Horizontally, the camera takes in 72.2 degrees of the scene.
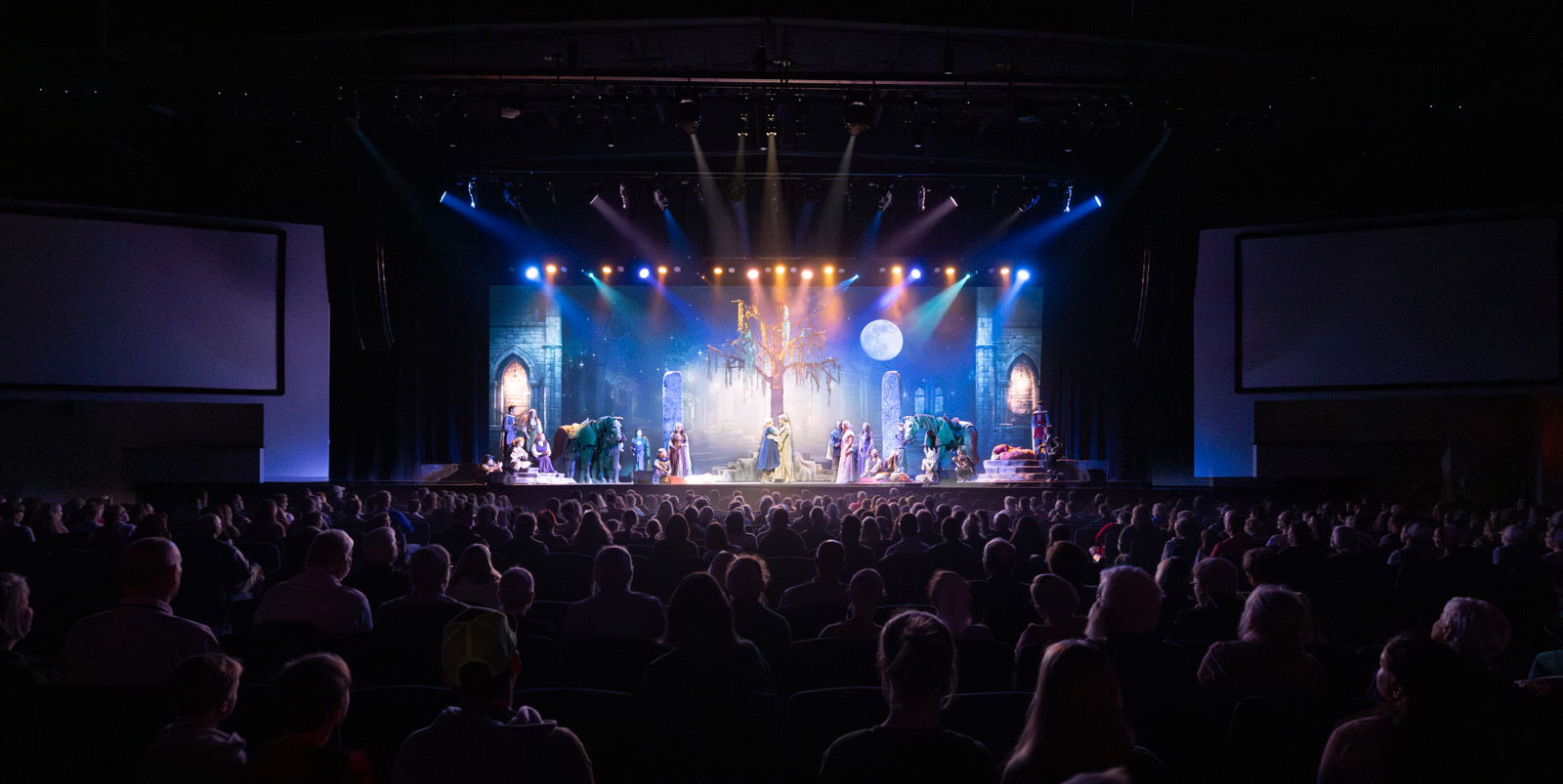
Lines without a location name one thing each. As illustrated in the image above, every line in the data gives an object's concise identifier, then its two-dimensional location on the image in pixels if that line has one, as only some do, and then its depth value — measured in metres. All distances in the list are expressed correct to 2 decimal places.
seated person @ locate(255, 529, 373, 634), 4.73
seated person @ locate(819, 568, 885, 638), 4.76
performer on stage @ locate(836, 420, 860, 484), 22.23
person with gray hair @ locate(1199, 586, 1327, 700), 3.89
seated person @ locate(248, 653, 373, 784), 2.40
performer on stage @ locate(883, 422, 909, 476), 22.53
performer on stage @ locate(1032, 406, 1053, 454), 21.36
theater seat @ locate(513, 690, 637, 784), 3.27
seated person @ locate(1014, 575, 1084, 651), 4.47
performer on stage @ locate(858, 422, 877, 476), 23.00
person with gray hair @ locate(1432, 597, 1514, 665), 3.76
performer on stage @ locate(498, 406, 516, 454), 20.67
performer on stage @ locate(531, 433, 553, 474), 22.00
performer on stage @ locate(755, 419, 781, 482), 23.03
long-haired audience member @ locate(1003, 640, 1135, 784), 2.40
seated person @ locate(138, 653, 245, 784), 2.61
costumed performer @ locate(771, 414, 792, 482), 22.84
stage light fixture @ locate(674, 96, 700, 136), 12.55
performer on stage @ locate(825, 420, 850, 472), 23.25
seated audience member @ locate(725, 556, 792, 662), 4.75
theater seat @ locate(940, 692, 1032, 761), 3.25
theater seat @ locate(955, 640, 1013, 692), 4.29
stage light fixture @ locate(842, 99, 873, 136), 12.41
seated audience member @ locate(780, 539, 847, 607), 5.72
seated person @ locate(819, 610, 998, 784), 2.52
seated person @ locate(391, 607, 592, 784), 2.65
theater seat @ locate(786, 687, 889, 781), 3.47
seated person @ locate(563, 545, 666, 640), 4.92
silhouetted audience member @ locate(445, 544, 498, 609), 5.65
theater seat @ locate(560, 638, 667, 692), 4.31
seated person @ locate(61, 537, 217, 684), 3.72
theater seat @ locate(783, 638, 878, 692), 4.37
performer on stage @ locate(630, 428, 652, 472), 24.16
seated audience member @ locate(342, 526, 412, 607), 5.65
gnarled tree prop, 26.50
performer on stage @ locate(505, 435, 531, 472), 20.67
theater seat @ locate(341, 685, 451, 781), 3.30
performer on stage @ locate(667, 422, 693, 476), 22.69
